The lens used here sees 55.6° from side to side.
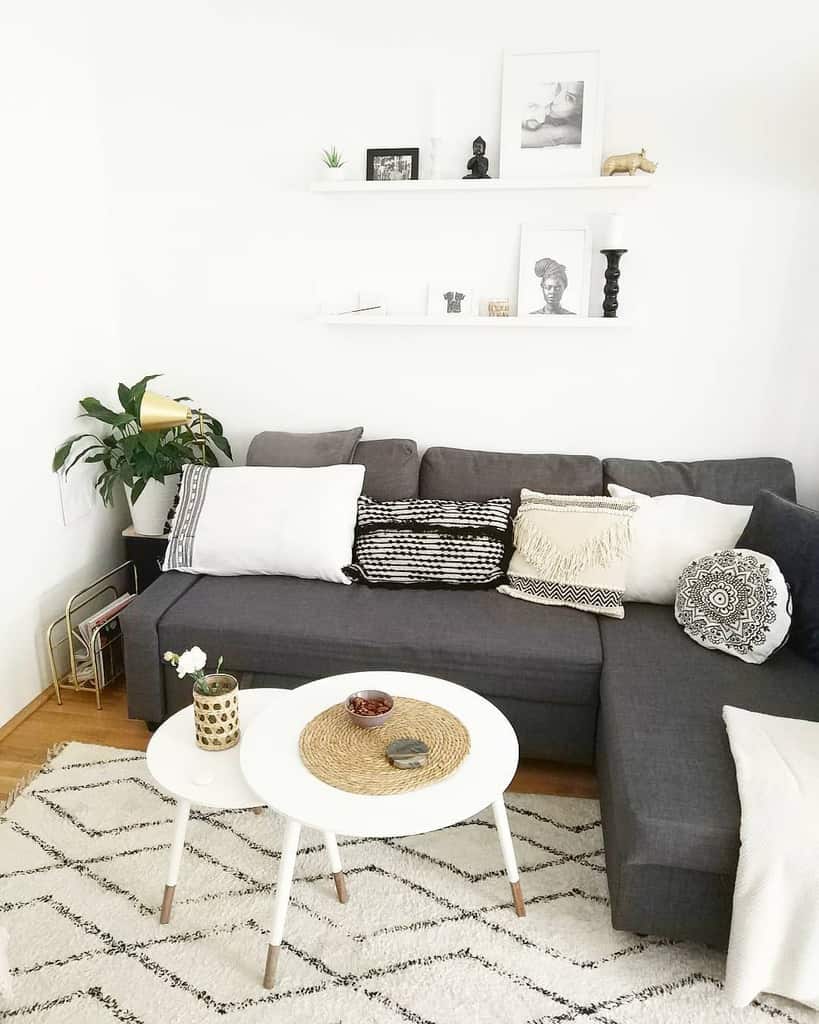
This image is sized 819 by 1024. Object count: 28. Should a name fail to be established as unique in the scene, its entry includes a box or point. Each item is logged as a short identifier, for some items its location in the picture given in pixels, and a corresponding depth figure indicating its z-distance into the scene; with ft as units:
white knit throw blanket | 4.84
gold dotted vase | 5.57
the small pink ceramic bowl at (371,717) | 5.62
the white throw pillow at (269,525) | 8.50
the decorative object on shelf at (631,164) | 8.36
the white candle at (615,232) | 8.60
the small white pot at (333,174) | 9.14
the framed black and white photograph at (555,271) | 9.07
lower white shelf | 8.92
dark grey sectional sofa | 5.33
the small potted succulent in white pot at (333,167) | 9.12
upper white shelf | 8.48
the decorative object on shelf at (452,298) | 9.44
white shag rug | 5.20
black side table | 9.73
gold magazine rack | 8.75
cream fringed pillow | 8.00
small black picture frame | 9.14
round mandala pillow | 6.96
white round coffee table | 4.83
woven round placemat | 5.16
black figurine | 8.74
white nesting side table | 5.24
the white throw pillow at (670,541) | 8.05
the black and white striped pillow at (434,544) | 8.45
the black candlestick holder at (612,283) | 8.71
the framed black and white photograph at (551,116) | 8.59
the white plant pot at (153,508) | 9.59
